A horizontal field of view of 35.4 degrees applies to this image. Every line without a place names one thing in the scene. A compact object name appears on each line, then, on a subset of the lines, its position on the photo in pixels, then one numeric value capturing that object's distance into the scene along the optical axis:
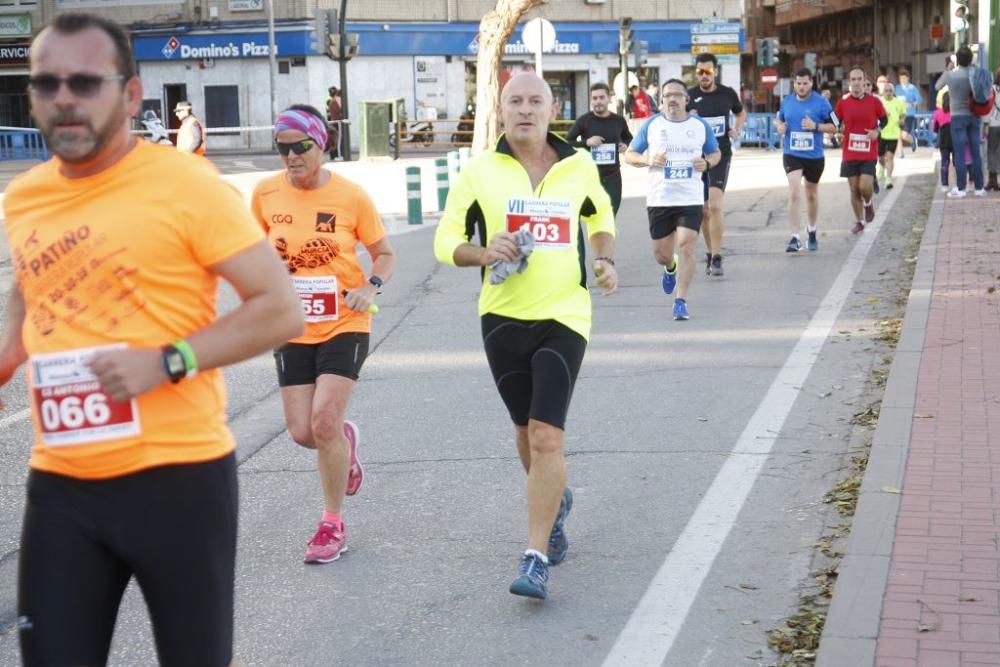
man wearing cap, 24.61
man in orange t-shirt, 3.10
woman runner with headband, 6.18
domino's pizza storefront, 54.47
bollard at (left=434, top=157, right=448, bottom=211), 23.36
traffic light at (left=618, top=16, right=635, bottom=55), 41.56
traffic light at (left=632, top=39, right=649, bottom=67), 47.48
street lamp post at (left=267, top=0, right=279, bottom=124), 51.62
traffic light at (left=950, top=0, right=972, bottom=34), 28.08
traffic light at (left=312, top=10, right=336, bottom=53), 39.97
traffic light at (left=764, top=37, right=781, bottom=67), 51.03
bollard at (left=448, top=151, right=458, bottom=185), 27.33
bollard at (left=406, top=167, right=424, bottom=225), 21.64
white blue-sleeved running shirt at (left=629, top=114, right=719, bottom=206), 12.39
